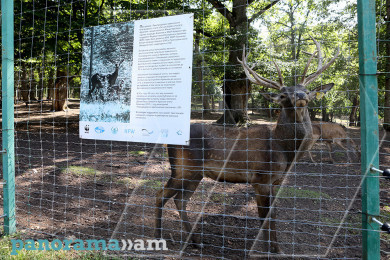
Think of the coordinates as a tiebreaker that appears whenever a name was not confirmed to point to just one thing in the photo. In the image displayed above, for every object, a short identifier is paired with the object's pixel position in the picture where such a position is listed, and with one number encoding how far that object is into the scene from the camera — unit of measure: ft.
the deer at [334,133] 26.45
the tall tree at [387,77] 29.94
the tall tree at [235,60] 28.53
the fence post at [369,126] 6.87
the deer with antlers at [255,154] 11.46
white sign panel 9.14
